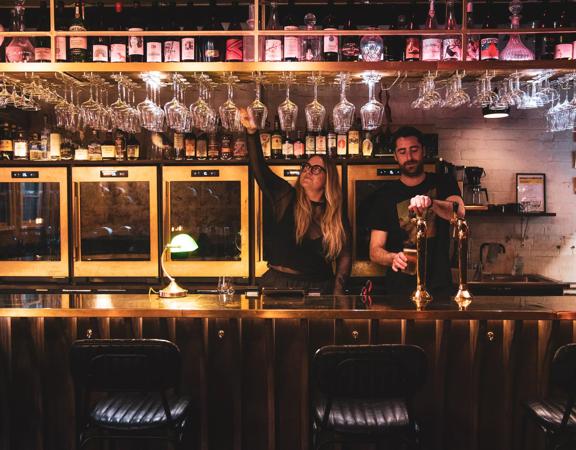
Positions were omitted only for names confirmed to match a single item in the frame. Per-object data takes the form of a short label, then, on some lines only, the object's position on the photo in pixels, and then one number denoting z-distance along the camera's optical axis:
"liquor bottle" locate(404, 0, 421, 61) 3.30
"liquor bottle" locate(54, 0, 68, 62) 3.37
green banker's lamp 3.07
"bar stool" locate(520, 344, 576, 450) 2.22
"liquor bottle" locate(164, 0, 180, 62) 3.39
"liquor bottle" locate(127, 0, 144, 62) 3.38
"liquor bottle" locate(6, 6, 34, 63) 3.62
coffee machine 4.96
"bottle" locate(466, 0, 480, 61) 3.43
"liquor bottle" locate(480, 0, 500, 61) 3.24
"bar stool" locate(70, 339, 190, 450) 2.21
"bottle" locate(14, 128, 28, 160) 4.59
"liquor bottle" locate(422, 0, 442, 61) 3.20
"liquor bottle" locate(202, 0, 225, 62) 3.45
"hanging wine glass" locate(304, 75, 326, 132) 3.17
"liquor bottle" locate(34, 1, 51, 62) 3.40
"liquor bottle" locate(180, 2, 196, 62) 3.36
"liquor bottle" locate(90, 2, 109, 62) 4.07
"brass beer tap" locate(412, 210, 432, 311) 2.94
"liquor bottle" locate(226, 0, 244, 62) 3.39
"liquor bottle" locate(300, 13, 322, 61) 3.45
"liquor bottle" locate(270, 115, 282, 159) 4.55
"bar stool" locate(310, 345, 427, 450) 2.15
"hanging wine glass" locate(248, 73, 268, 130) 3.26
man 3.99
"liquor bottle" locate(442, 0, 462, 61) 3.24
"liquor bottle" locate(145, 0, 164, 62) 3.32
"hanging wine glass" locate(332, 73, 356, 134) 3.18
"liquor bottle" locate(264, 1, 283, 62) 3.21
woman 4.23
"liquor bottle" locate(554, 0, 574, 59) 3.22
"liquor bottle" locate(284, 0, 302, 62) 3.16
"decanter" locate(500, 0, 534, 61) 3.43
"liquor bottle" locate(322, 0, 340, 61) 3.36
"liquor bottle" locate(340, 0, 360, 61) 3.36
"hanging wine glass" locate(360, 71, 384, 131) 3.14
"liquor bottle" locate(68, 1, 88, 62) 3.29
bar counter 2.78
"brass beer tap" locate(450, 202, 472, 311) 2.96
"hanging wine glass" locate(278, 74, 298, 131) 3.18
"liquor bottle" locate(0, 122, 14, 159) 4.61
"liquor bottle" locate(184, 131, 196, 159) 4.61
